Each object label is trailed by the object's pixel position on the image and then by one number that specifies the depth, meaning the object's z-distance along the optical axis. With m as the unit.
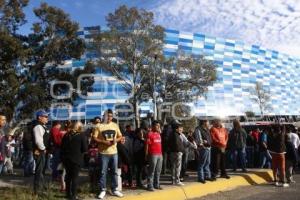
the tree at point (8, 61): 13.36
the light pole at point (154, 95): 20.03
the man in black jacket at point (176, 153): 5.59
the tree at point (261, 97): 34.60
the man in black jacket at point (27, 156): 6.52
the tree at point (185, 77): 20.30
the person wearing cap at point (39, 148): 4.66
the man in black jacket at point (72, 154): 4.48
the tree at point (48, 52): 14.60
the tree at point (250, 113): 33.79
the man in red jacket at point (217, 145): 6.15
